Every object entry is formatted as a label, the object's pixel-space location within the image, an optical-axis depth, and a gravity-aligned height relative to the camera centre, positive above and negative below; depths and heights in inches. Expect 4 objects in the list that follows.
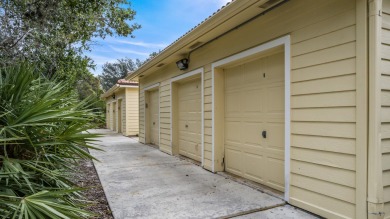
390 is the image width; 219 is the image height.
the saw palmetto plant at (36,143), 75.0 -12.5
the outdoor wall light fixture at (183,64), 239.3 +43.4
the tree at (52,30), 162.2 +57.8
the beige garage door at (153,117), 350.0 -10.7
